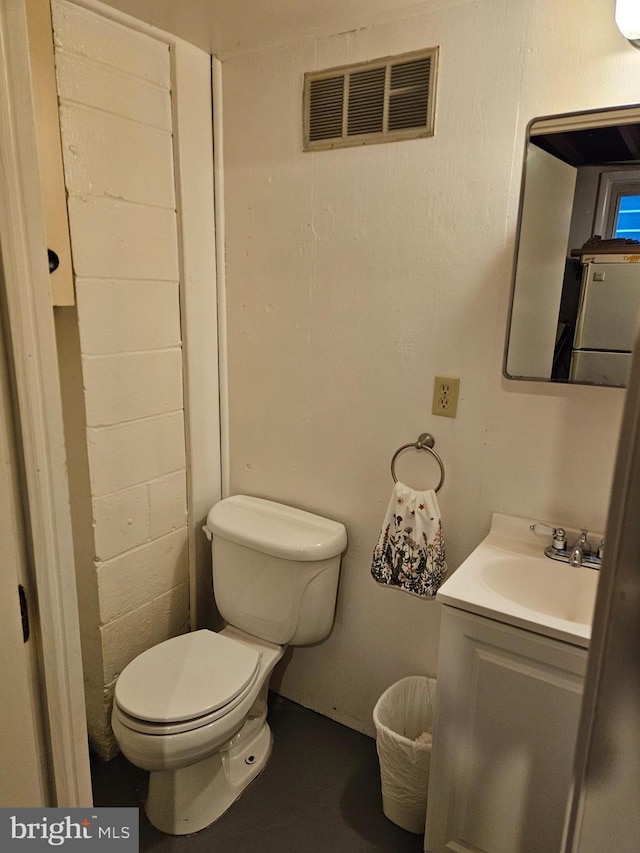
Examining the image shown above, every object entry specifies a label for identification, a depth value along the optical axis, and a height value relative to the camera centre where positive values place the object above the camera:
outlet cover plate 1.61 -0.26
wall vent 1.50 +0.54
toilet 1.47 -1.05
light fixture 1.13 +0.56
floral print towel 1.61 -0.69
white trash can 1.55 -1.26
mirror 1.34 +0.12
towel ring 1.66 -0.41
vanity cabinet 1.21 -0.95
